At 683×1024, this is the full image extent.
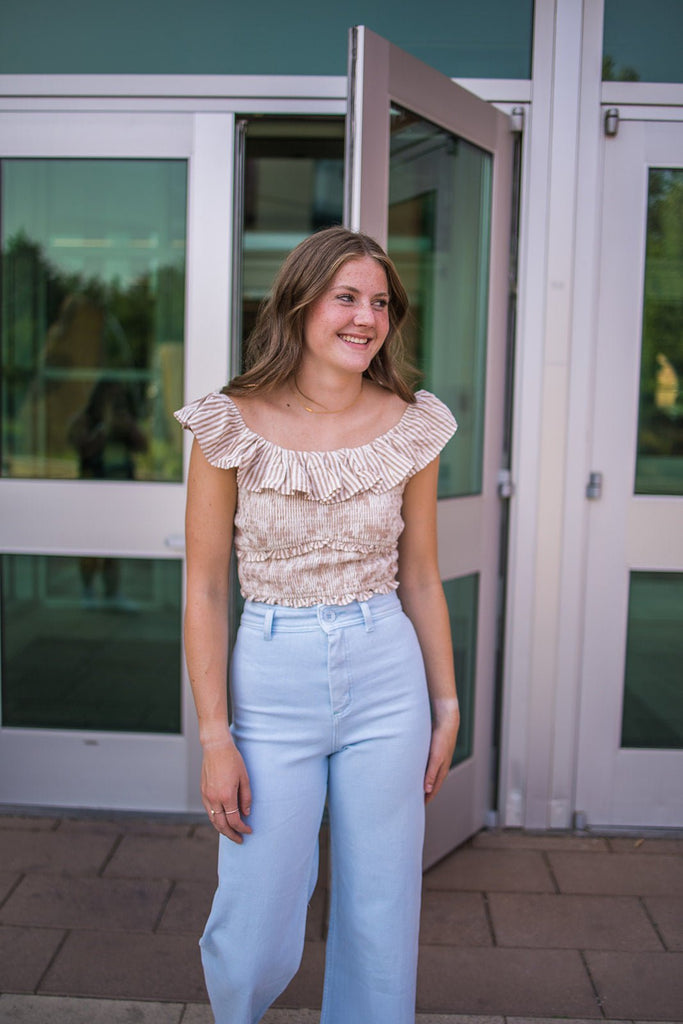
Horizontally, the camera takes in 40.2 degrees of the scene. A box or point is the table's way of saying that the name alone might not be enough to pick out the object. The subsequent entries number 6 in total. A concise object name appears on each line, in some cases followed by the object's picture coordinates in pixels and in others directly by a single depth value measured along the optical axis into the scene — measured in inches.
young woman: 61.9
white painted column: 110.5
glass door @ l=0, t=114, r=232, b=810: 116.5
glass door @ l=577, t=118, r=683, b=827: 113.4
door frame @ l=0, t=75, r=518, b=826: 113.0
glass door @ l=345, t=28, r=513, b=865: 104.7
